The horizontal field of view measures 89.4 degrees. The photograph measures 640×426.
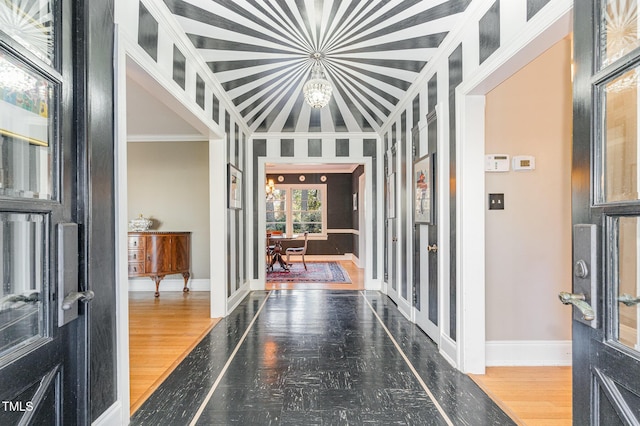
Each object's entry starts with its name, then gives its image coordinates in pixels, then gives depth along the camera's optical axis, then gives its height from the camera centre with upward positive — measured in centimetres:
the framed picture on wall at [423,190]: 299 +21
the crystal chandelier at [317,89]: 276 +106
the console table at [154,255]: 465 -61
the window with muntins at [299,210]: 929 +6
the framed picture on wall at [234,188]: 401 +33
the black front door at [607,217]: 101 -2
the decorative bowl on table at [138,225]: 498 -19
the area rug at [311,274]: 604 -128
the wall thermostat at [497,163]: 256 +38
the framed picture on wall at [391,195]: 445 +24
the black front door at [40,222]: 108 -3
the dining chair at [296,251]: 704 -86
